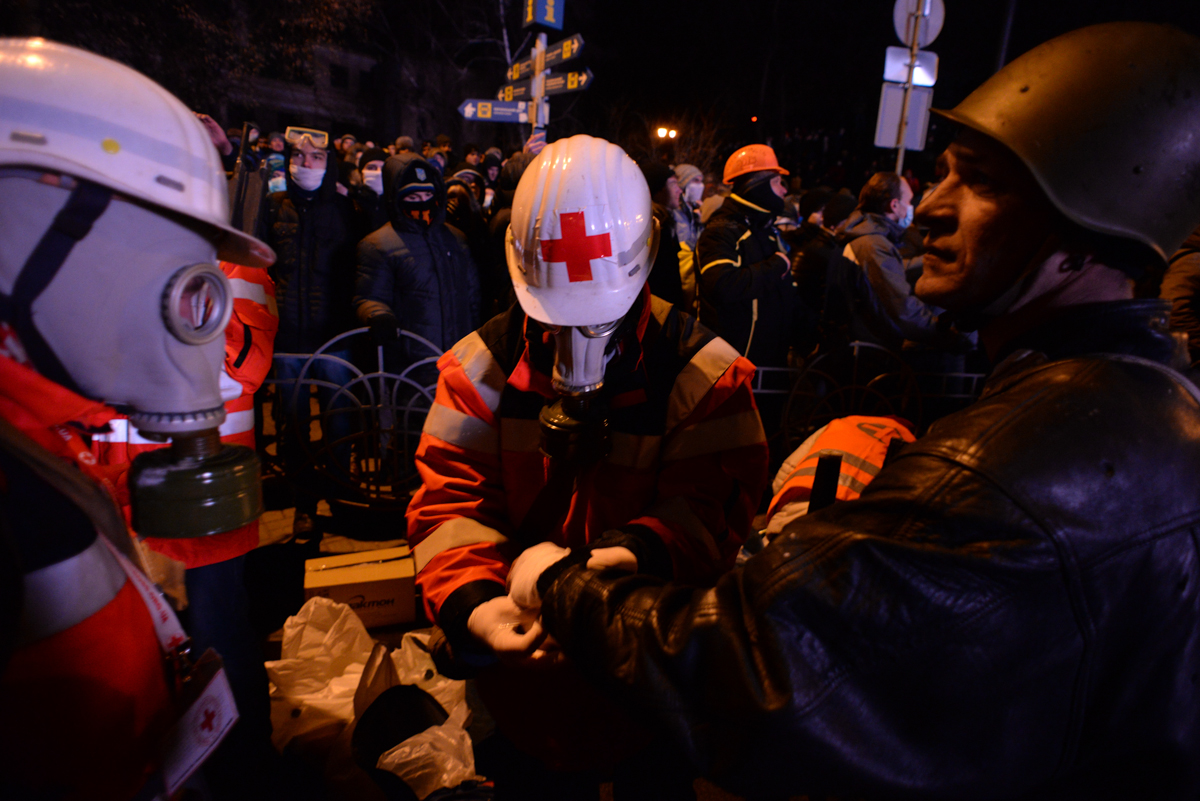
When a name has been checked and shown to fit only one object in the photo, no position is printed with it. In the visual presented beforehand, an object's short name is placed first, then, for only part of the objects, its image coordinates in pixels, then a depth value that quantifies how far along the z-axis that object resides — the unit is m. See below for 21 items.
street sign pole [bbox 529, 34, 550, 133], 9.01
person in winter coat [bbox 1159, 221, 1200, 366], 3.76
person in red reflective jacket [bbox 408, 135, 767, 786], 1.56
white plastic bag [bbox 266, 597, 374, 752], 2.39
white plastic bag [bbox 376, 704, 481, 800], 1.99
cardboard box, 3.04
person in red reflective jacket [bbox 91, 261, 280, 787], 2.01
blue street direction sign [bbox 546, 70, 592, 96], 8.34
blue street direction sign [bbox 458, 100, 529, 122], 9.58
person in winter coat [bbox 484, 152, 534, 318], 4.97
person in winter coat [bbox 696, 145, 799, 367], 4.31
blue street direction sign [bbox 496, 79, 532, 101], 9.77
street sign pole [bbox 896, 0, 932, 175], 6.27
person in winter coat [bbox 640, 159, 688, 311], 4.03
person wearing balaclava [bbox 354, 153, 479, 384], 4.12
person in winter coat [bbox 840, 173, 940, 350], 4.37
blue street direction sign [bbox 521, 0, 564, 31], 9.21
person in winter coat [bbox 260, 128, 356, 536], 4.13
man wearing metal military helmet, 0.90
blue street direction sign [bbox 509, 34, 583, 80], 8.25
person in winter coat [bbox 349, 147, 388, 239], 4.66
